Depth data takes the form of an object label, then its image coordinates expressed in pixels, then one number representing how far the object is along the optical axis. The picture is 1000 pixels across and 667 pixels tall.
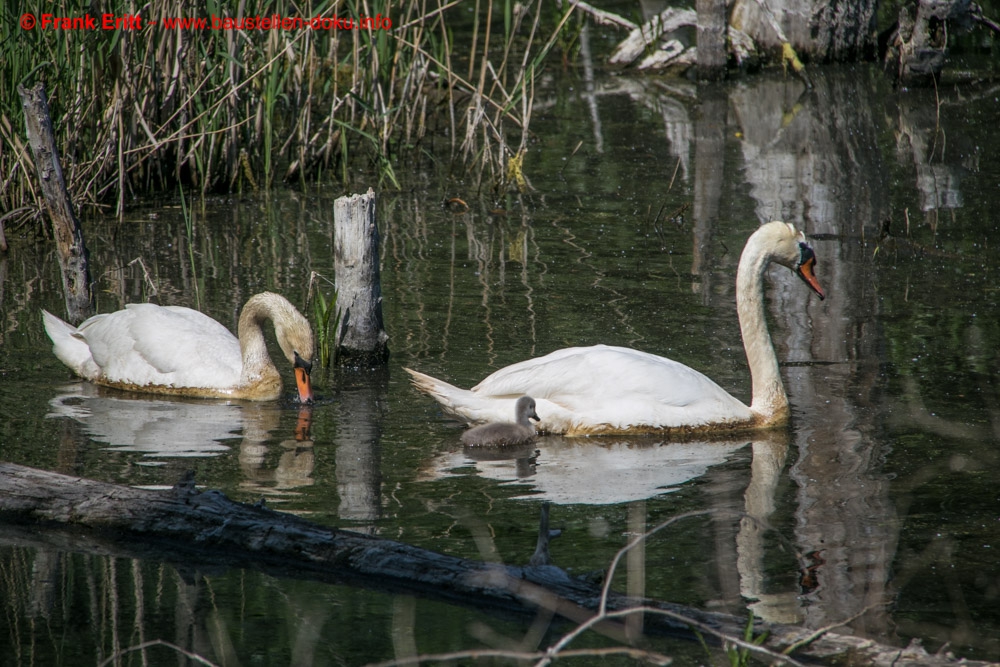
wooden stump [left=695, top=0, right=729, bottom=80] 32.59
